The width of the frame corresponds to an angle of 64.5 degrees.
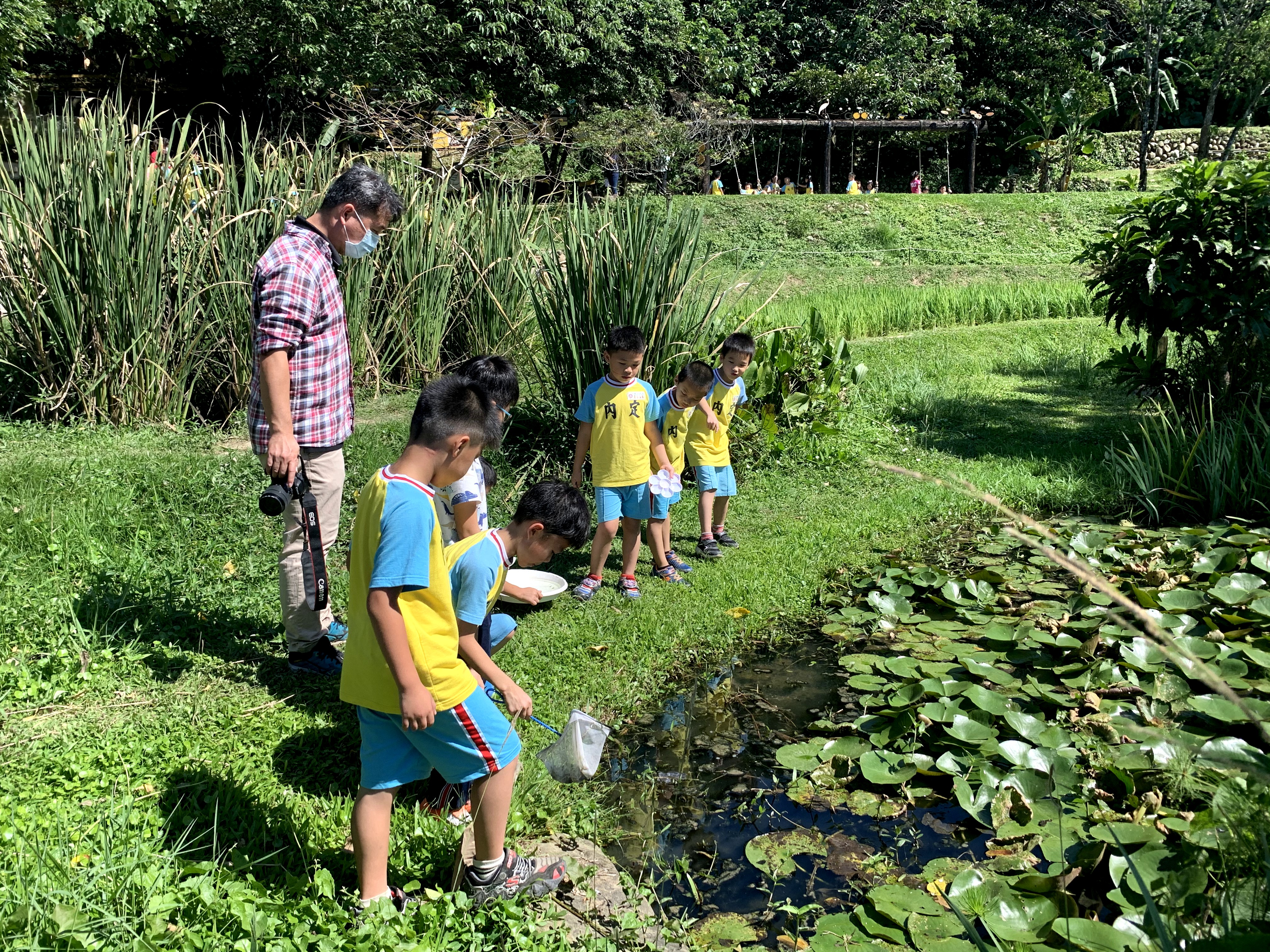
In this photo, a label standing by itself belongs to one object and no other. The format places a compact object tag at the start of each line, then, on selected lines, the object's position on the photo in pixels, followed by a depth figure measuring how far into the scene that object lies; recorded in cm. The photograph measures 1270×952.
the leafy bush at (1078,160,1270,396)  693
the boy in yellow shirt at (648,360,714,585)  544
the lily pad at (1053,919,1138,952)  266
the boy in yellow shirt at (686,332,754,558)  591
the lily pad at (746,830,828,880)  328
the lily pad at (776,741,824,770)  385
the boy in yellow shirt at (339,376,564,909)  254
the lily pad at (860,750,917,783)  368
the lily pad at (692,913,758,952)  291
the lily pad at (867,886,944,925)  292
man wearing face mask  383
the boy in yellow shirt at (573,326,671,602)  519
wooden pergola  2402
